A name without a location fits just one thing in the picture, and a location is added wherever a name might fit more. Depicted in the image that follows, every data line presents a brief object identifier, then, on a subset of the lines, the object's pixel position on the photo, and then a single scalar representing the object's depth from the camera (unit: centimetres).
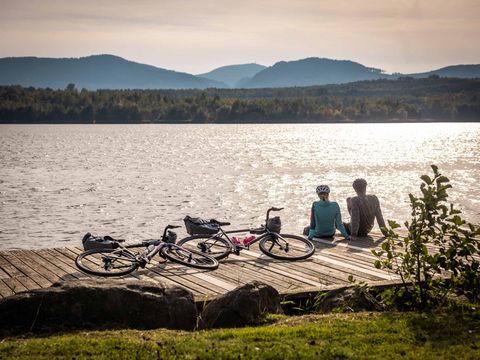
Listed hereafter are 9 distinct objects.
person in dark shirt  1492
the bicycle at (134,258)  1125
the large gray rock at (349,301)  940
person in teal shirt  1440
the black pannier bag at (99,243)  1160
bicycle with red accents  1276
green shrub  906
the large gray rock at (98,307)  823
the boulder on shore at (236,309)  884
